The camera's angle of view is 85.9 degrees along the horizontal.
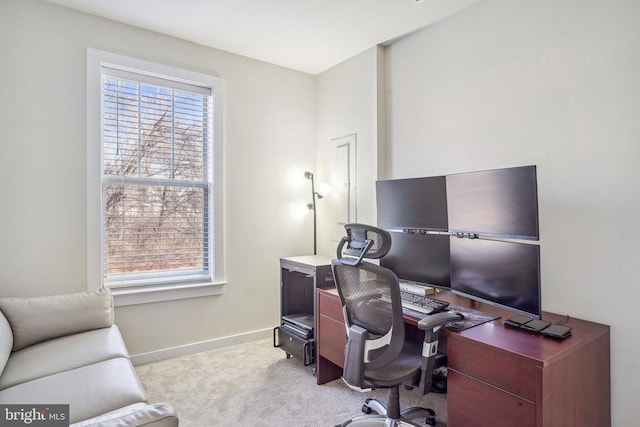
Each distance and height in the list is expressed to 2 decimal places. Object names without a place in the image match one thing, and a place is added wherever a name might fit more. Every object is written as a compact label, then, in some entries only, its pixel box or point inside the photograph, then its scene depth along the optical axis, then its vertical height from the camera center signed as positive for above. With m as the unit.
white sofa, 1.46 -0.79
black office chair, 1.68 -0.58
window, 2.72 +0.36
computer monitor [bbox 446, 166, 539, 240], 1.72 +0.05
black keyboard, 1.93 -0.53
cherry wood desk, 1.36 -0.71
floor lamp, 3.69 +0.11
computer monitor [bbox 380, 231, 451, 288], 2.24 -0.32
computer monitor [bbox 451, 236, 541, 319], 1.66 -0.33
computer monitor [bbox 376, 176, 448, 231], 2.29 +0.07
